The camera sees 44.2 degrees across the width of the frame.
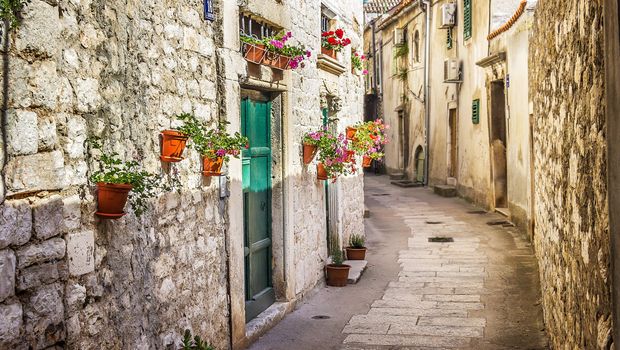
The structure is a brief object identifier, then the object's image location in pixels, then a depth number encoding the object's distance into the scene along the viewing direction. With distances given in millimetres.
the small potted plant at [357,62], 11513
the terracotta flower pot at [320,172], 9281
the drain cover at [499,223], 14455
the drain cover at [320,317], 8023
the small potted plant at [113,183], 4113
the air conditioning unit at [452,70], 19281
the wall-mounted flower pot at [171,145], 5086
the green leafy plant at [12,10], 3224
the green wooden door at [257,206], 7250
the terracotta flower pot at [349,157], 9484
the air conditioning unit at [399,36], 25922
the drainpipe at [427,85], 22630
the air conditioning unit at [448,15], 20109
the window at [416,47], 24359
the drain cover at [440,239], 13000
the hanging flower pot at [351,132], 10516
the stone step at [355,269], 9894
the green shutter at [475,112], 17484
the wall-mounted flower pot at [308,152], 8633
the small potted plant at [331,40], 9711
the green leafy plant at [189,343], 5059
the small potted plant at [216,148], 5758
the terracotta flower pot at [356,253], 11039
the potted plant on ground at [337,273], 9633
